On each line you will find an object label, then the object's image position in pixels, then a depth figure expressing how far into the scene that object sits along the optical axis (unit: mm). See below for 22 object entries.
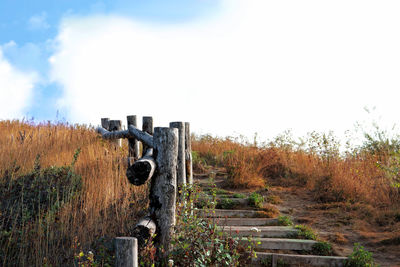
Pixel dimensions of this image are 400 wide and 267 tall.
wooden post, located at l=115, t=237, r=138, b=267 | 3080
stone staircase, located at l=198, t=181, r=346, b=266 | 5574
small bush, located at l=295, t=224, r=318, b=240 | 6423
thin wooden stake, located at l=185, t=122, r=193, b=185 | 7479
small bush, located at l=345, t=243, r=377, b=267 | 5496
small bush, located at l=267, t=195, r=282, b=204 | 8461
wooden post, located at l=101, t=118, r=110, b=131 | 11109
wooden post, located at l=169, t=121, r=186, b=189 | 6754
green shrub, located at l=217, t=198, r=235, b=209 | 7641
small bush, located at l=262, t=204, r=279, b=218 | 7288
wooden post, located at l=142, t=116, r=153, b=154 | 7598
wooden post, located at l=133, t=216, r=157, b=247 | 4422
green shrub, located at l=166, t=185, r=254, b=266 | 4516
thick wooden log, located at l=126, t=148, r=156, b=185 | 4414
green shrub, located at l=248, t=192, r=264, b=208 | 7699
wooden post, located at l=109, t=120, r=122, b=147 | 9680
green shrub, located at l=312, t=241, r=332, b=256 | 6020
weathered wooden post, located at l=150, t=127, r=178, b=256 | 4792
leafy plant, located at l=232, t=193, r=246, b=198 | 8086
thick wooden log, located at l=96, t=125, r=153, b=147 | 6269
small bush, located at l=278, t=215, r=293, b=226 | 6984
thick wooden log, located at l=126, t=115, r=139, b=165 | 8523
